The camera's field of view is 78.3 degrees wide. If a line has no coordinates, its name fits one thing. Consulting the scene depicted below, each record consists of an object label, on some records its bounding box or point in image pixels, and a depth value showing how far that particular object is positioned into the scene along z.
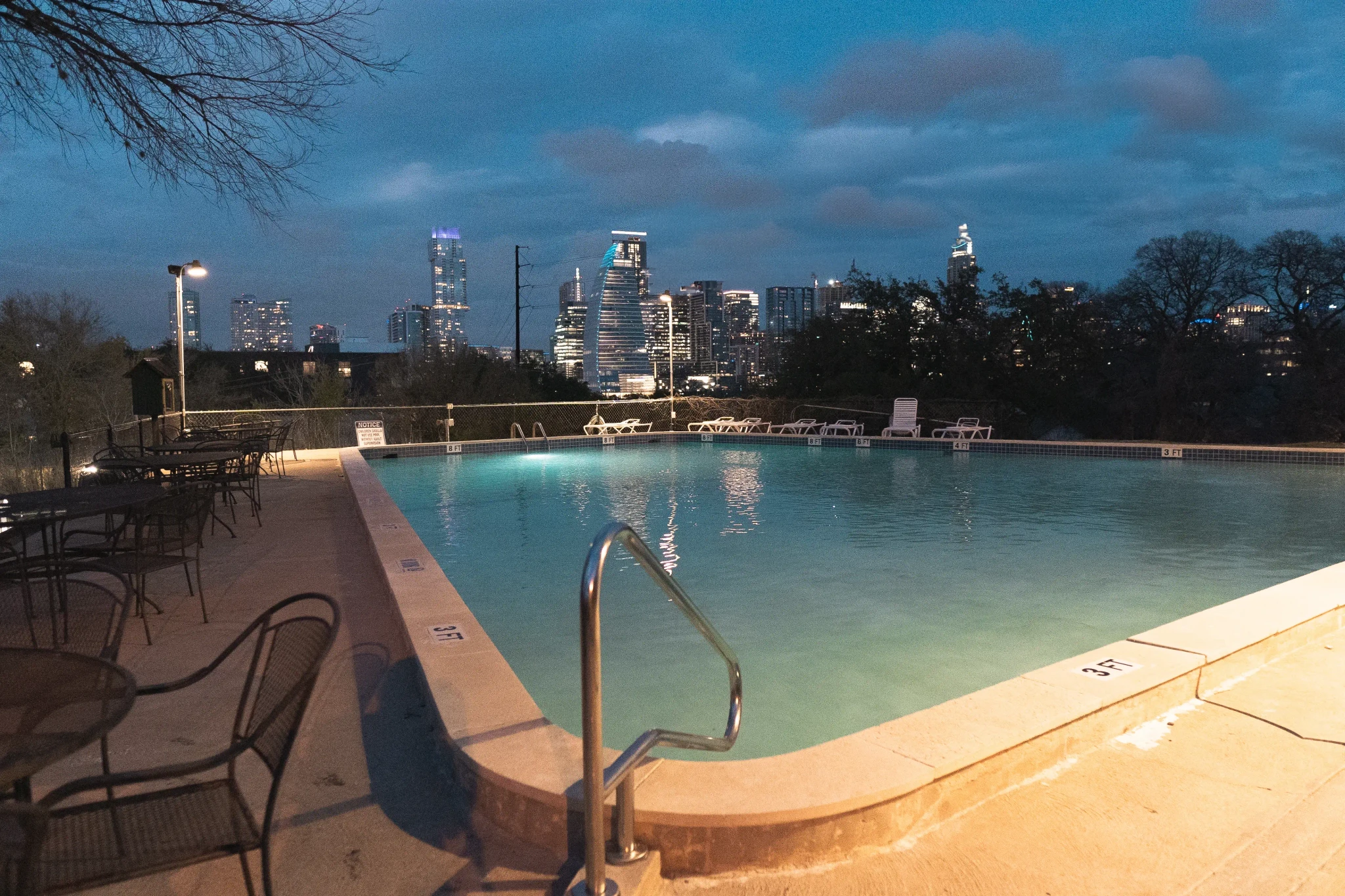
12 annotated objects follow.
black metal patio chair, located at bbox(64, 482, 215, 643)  3.78
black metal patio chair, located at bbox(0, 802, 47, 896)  1.19
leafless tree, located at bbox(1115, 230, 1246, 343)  23.50
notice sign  15.48
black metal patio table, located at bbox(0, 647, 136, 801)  1.35
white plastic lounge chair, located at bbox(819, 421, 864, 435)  17.84
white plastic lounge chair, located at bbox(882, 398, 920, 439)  17.47
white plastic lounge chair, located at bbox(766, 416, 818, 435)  18.09
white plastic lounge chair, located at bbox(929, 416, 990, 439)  16.80
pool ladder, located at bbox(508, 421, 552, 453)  17.36
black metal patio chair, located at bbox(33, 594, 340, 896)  1.42
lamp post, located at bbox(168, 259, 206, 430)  12.25
